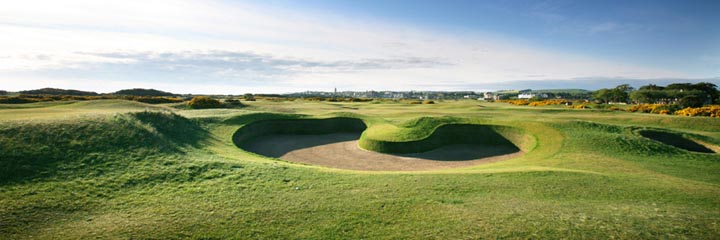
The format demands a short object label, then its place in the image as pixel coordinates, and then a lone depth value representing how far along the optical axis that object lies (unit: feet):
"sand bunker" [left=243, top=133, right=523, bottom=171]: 68.74
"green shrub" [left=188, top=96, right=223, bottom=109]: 161.62
